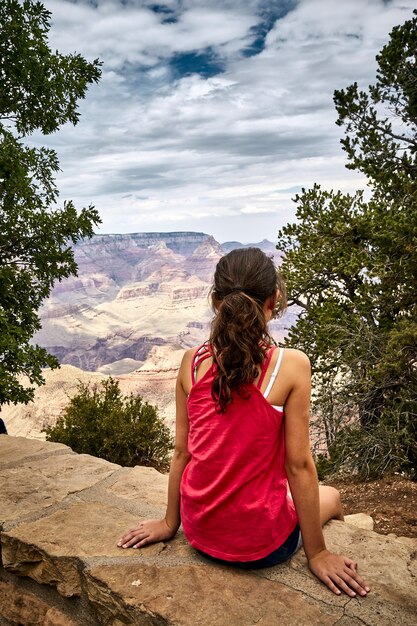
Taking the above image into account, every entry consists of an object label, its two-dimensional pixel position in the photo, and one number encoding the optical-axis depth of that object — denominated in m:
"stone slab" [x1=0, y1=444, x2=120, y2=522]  2.79
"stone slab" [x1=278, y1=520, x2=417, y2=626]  1.79
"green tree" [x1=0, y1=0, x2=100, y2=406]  5.36
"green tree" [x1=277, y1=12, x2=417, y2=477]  8.16
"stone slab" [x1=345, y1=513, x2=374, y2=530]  3.72
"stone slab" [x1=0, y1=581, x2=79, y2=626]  2.26
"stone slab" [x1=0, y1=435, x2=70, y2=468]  3.77
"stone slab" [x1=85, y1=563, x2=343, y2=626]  1.77
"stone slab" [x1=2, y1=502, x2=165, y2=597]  2.21
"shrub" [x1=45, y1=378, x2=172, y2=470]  8.37
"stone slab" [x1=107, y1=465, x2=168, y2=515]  2.88
